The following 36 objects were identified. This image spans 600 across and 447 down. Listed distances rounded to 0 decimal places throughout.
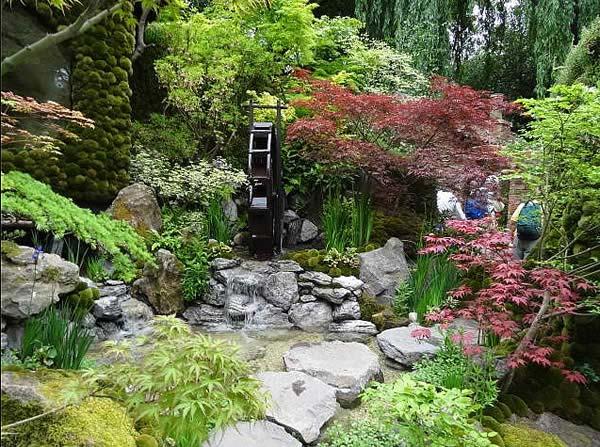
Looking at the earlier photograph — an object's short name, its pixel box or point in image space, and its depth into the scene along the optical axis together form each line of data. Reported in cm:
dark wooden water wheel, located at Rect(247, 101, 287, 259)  633
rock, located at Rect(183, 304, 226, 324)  557
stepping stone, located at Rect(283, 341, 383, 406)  392
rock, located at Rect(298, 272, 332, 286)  573
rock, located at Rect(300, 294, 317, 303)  572
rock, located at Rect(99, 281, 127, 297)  497
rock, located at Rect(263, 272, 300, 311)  575
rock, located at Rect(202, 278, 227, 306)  575
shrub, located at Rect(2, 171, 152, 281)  143
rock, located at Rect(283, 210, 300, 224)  766
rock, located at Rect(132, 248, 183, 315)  535
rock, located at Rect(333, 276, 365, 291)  571
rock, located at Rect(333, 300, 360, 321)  552
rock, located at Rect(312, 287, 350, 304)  560
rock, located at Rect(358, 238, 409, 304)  602
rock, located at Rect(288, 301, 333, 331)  550
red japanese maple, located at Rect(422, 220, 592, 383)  357
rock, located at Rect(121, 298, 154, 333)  498
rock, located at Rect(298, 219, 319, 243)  756
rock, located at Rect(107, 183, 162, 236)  591
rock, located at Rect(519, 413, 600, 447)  377
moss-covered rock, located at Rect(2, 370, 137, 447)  219
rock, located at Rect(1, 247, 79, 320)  335
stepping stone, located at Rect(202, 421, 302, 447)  294
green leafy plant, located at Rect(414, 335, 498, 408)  367
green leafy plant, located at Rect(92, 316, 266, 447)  205
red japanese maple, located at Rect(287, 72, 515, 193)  614
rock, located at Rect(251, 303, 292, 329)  562
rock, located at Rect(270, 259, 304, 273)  598
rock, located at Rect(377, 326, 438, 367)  450
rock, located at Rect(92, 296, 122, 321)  471
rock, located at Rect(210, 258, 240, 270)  590
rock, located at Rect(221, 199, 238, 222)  717
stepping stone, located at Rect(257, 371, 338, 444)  329
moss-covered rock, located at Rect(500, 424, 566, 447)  344
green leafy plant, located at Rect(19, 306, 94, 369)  303
